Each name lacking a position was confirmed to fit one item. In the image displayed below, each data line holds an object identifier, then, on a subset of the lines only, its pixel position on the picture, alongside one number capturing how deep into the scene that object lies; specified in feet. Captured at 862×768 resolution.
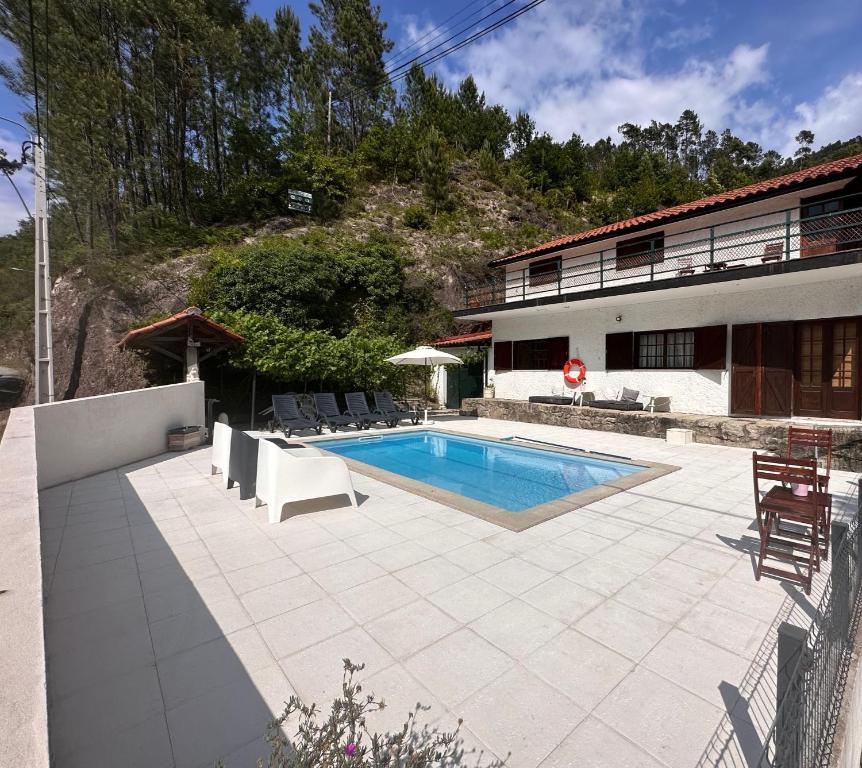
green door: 60.64
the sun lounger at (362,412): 38.86
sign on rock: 79.61
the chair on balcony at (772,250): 32.28
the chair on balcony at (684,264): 38.08
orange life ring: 43.60
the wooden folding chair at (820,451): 11.75
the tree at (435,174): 95.86
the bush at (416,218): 87.15
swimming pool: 22.20
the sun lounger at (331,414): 37.27
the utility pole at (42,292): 30.19
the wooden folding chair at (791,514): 10.96
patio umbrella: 40.52
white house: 30.04
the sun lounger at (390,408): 40.63
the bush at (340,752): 3.69
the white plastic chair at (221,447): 19.35
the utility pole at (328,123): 106.73
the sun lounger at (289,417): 34.96
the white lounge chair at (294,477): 15.07
